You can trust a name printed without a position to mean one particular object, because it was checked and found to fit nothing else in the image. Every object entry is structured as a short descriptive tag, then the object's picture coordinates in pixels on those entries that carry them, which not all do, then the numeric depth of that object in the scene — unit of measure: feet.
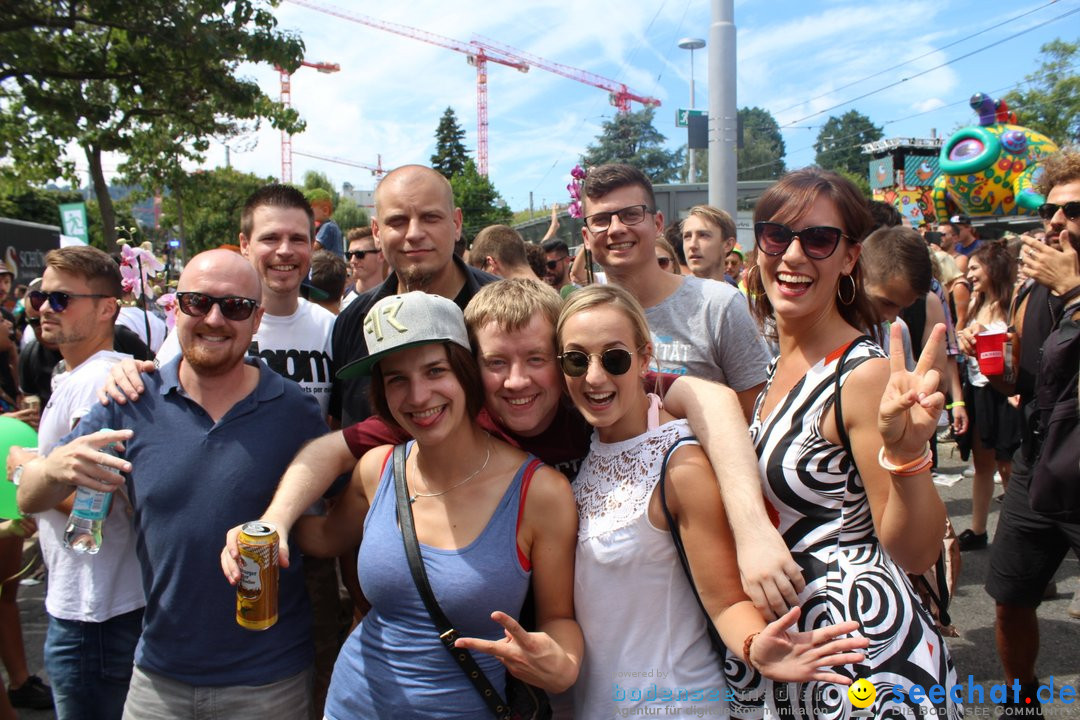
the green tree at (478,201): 170.91
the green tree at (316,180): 207.48
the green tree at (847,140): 254.06
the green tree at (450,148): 201.57
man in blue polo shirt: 7.51
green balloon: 9.63
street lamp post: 45.51
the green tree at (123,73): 32.40
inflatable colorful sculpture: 61.98
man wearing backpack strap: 9.91
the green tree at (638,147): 241.96
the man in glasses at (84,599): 8.73
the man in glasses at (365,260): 22.39
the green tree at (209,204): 61.57
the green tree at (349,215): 209.87
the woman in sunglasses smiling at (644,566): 6.07
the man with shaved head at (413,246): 10.03
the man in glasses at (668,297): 9.54
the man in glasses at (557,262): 26.68
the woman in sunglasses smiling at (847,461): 5.64
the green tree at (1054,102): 113.19
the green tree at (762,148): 223.55
